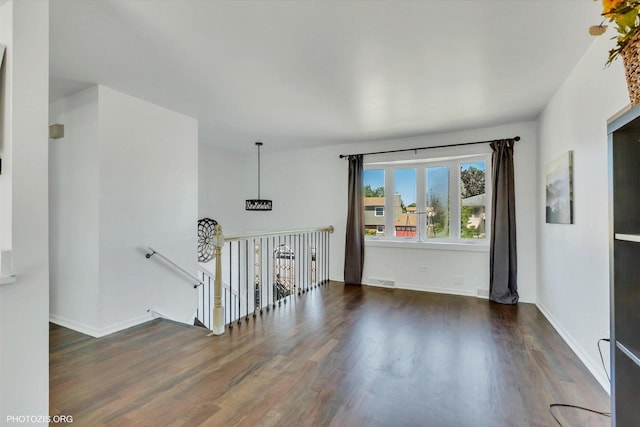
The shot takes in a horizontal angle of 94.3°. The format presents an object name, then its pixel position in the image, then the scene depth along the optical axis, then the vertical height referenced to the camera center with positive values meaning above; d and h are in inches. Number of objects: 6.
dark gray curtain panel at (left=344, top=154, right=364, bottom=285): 191.5 -5.8
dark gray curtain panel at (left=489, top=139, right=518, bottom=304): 153.1 -8.2
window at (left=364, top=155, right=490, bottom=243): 172.1 +9.5
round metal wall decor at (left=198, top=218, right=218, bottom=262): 197.8 -16.5
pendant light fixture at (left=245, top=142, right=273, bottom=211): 200.5 +7.6
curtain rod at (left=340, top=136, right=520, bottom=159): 161.3 +40.1
